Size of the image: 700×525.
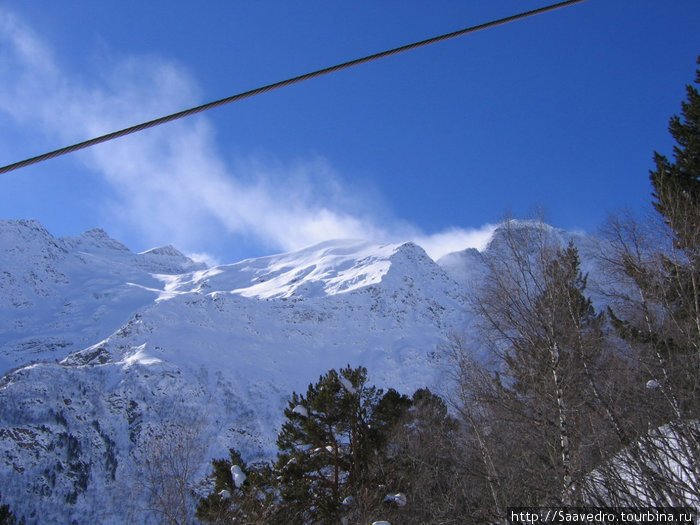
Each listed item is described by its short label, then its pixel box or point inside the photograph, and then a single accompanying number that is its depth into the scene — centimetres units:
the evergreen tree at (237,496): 1218
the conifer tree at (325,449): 1413
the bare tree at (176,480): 1140
